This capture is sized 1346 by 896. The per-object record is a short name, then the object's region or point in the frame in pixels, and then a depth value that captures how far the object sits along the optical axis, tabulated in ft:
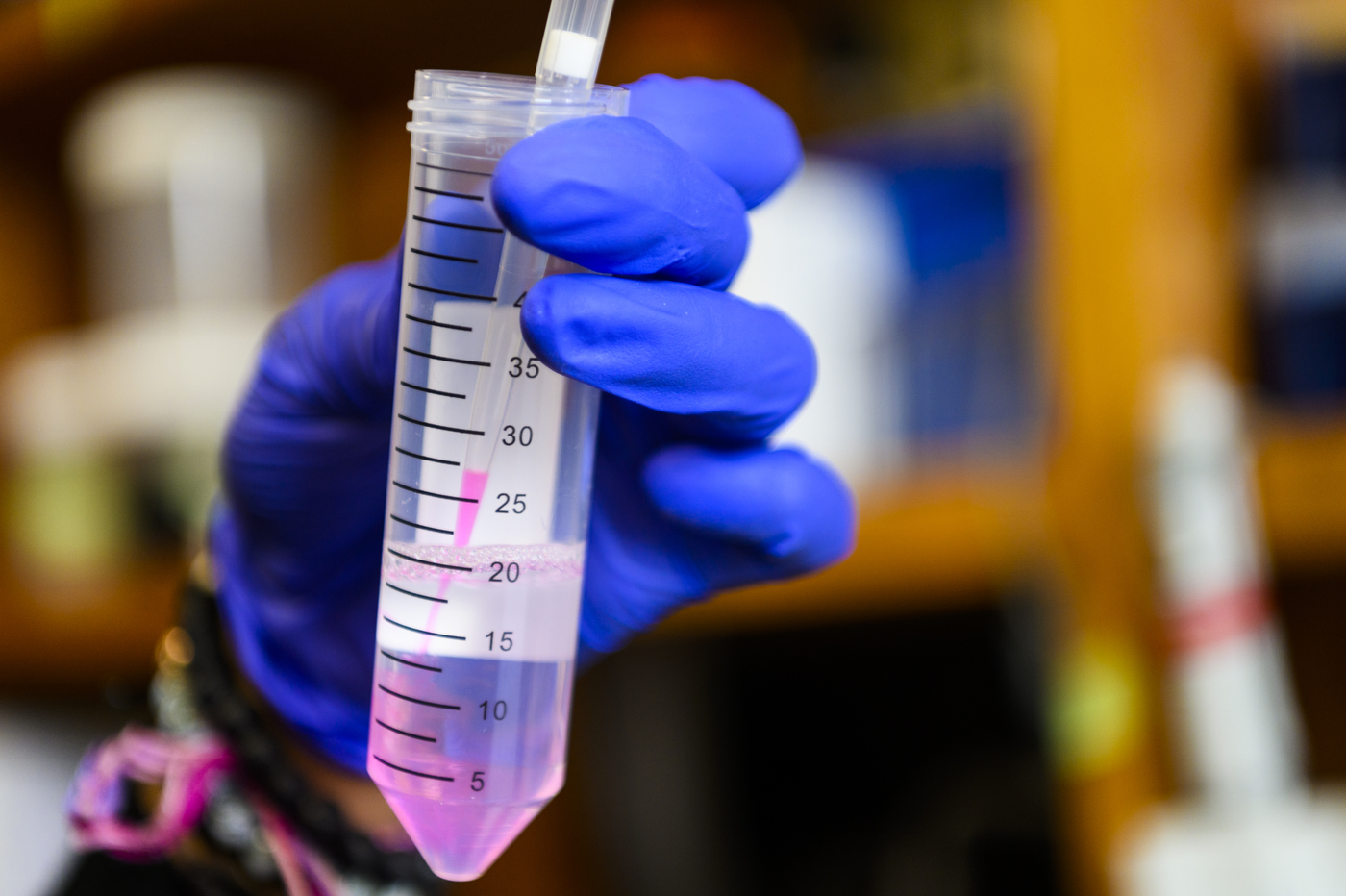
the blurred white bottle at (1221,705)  2.60
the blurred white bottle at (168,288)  4.07
